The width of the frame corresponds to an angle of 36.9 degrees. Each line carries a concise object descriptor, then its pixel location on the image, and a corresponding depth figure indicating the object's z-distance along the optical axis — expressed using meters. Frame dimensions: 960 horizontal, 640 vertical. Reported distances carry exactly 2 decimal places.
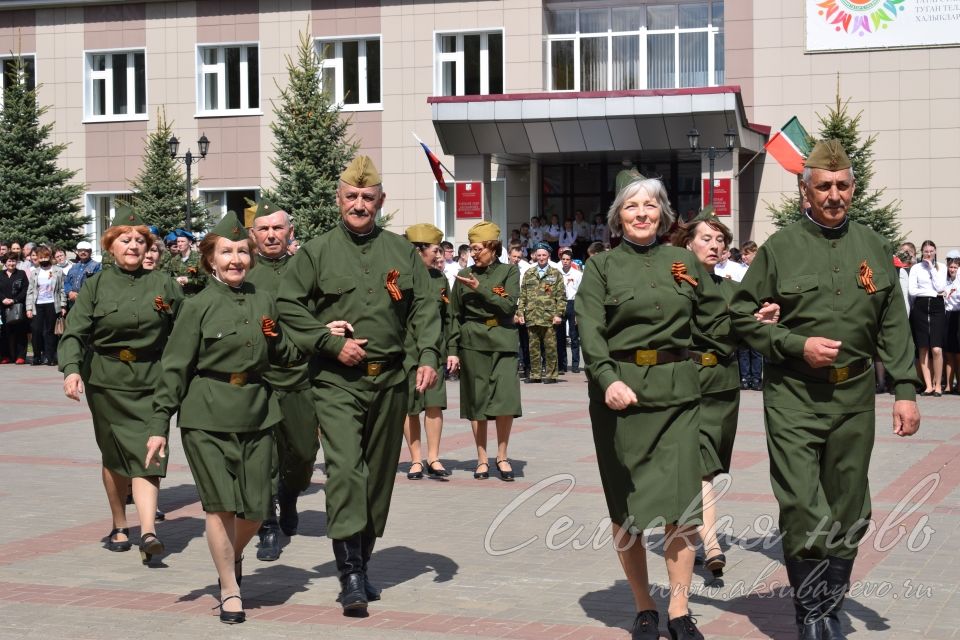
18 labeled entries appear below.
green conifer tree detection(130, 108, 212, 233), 33.75
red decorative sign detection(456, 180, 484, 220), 32.22
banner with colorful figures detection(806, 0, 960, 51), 30.86
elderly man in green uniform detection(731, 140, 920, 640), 6.34
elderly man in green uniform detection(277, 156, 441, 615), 7.20
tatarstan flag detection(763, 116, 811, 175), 28.38
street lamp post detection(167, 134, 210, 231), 30.59
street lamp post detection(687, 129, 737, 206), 27.39
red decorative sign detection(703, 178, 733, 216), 30.33
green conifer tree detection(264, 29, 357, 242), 30.92
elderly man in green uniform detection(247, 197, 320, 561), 8.93
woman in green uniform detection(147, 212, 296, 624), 7.07
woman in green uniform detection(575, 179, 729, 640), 6.41
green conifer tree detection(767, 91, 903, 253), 26.52
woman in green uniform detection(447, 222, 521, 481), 11.89
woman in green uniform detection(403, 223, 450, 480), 11.77
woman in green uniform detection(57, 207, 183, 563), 8.62
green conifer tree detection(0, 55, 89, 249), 32.41
